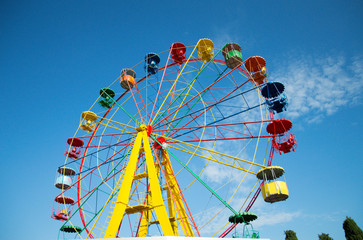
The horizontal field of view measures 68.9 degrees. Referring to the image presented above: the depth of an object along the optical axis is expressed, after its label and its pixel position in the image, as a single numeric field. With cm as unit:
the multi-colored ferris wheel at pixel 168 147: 1066
